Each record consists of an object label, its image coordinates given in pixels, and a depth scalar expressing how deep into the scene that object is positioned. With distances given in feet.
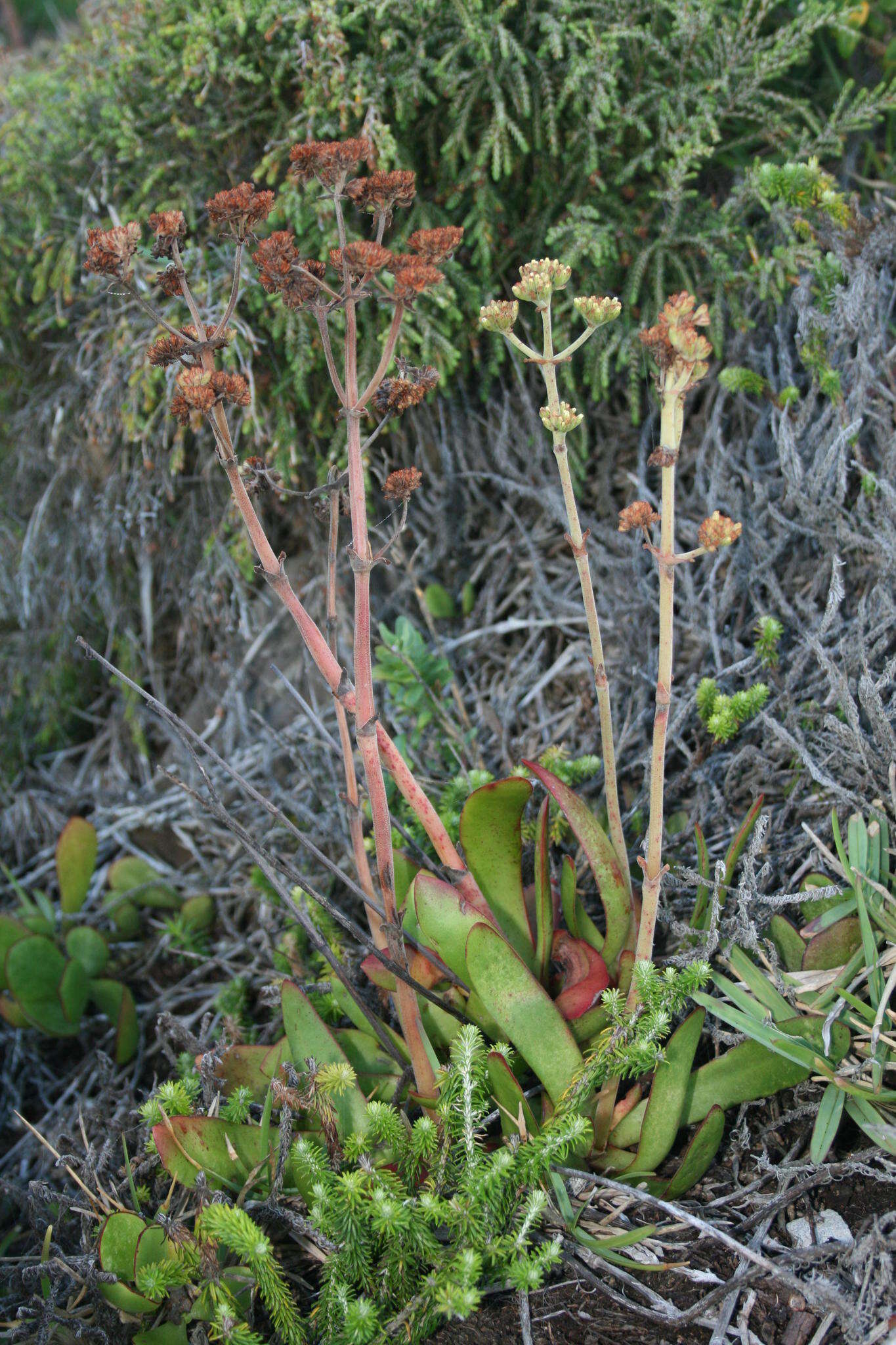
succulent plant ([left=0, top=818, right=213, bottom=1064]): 3.23
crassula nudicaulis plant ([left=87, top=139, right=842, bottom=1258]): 2.68
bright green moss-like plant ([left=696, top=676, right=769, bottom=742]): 3.04
